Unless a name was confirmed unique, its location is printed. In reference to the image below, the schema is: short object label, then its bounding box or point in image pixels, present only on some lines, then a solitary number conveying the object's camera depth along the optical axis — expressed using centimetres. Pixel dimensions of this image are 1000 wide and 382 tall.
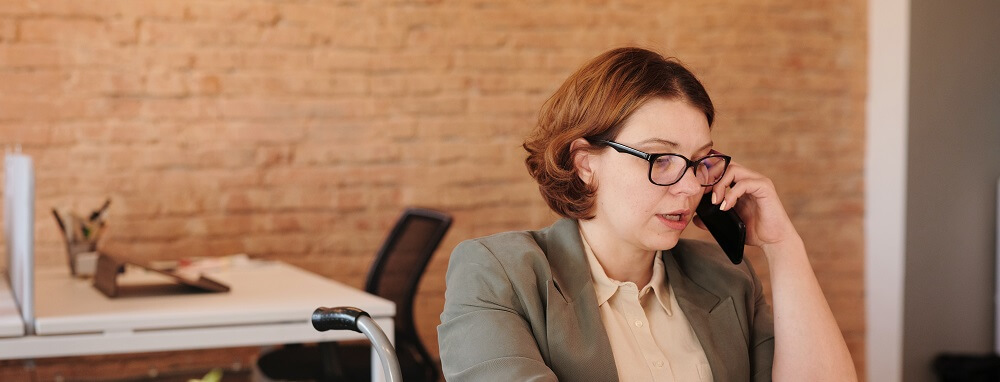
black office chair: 309
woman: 138
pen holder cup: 322
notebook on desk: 270
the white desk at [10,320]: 231
